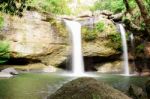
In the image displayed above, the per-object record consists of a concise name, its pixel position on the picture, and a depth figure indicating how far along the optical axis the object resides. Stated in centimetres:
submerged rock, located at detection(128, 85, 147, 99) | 534
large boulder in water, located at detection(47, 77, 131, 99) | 269
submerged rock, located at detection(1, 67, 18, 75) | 1083
